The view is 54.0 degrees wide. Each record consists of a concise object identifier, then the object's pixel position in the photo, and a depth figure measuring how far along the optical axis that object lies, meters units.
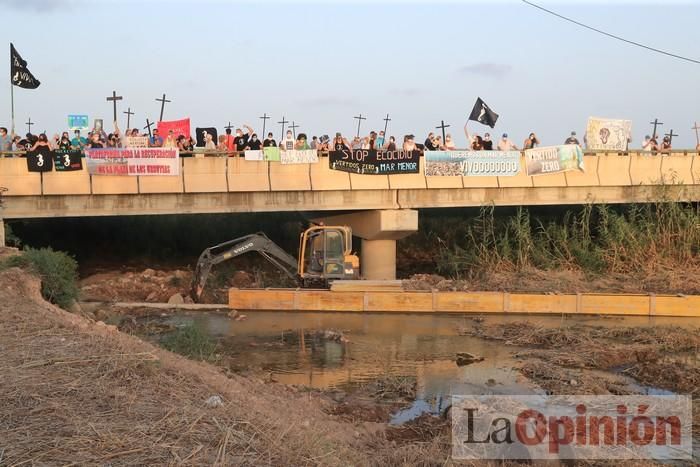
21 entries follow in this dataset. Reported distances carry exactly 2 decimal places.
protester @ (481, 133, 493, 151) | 23.75
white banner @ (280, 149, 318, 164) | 21.98
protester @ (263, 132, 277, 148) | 22.03
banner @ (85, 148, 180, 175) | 20.69
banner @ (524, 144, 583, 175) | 23.36
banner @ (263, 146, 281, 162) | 21.86
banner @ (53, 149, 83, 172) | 20.41
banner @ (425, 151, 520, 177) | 22.94
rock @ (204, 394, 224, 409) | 6.68
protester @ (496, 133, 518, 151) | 23.56
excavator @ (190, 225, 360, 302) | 19.80
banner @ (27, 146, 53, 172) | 20.22
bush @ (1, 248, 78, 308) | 14.83
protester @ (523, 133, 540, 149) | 23.78
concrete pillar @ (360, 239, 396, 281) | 23.73
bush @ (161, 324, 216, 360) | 12.77
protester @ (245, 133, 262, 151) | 21.89
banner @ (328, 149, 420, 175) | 22.34
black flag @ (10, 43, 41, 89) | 21.84
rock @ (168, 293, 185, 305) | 19.98
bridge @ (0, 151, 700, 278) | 20.75
